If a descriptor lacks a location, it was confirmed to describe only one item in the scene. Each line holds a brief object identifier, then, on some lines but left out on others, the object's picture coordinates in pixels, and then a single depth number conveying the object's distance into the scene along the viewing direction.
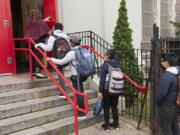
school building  5.15
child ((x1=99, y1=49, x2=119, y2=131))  4.02
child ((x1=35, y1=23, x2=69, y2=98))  4.38
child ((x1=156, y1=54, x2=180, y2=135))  3.26
